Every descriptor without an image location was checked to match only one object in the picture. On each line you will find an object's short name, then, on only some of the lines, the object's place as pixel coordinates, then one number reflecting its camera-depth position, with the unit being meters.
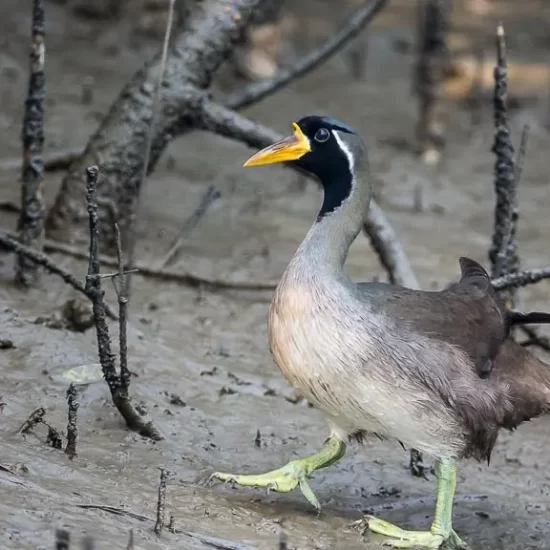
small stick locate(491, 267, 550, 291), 11.47
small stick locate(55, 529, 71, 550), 6.48
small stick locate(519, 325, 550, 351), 12.47
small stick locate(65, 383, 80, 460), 8.89
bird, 8.69
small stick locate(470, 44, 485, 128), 22.56
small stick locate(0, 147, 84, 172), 15.52
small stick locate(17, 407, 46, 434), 9.12
